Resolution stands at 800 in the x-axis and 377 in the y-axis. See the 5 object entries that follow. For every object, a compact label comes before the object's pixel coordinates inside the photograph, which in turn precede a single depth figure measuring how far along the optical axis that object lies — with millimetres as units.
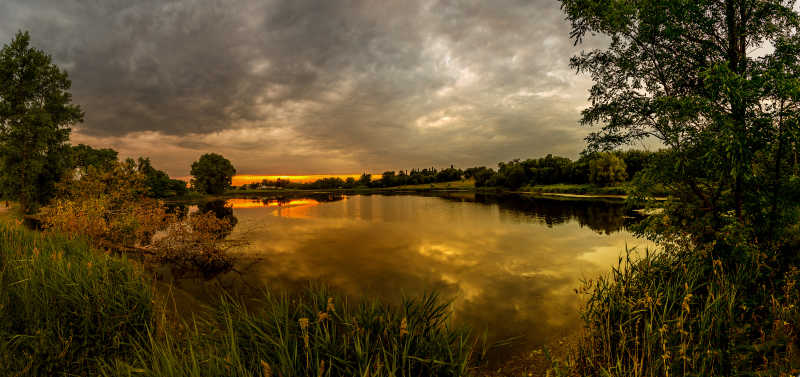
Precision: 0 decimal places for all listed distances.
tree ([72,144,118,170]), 54969
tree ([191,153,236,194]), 98875
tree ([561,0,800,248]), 7715
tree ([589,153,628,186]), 86175
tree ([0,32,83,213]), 27672
